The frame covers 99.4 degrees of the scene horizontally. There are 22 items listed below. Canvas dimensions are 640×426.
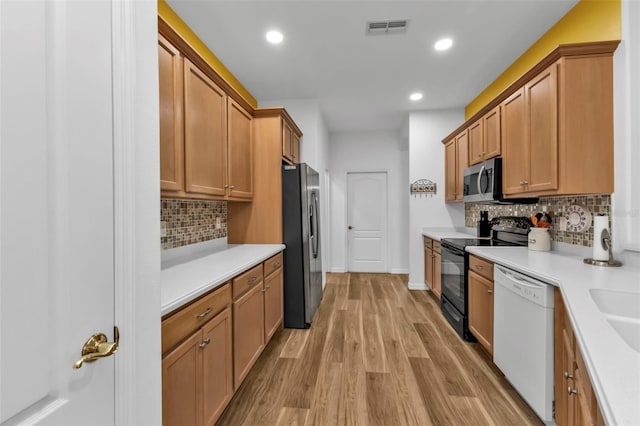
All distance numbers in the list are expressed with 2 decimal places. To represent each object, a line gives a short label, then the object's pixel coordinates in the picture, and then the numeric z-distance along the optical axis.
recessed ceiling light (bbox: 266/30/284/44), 2.44
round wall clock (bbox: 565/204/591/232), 2.13
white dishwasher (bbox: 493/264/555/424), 1.51
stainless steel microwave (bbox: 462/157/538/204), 2.75
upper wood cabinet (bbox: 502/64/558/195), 2.00
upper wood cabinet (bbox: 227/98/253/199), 2.37
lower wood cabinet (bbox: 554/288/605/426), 1.14
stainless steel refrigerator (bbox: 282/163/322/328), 2.85
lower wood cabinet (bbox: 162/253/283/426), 1.12
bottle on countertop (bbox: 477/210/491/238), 3.46
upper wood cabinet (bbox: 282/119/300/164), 3.04
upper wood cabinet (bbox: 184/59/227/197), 1.72
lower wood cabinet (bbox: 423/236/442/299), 3.57
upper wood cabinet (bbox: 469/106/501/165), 2.78
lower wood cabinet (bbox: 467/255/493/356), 2.18
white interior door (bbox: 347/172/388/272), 5.50
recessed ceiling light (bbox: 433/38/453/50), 2.55
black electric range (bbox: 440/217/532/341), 2.61
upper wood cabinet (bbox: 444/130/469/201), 3.53
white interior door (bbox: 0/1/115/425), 0.48
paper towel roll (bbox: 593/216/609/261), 1.74
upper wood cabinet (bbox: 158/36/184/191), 1.50
